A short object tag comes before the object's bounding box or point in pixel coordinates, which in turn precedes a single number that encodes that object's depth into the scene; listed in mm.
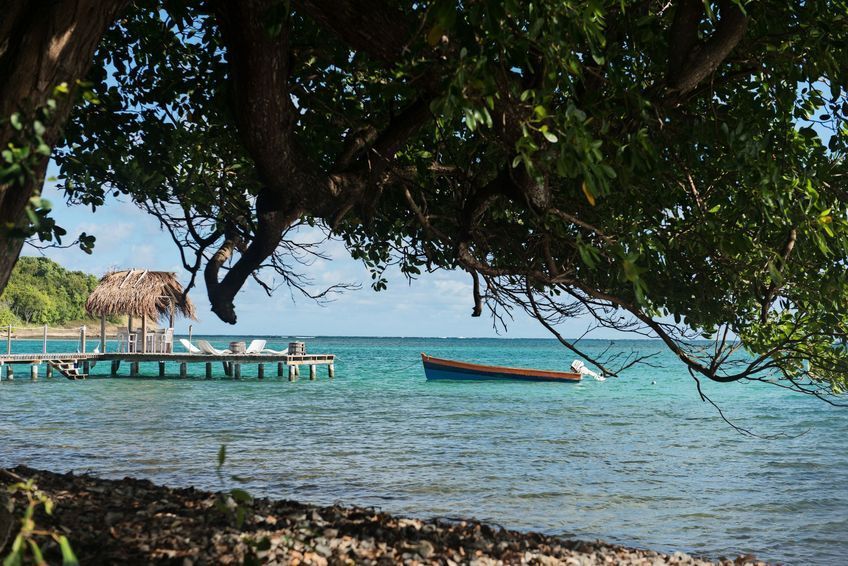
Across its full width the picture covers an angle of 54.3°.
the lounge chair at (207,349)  36062
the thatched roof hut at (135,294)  32000
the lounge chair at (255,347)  37062
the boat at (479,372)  40062
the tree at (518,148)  4129
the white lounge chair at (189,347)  36294
